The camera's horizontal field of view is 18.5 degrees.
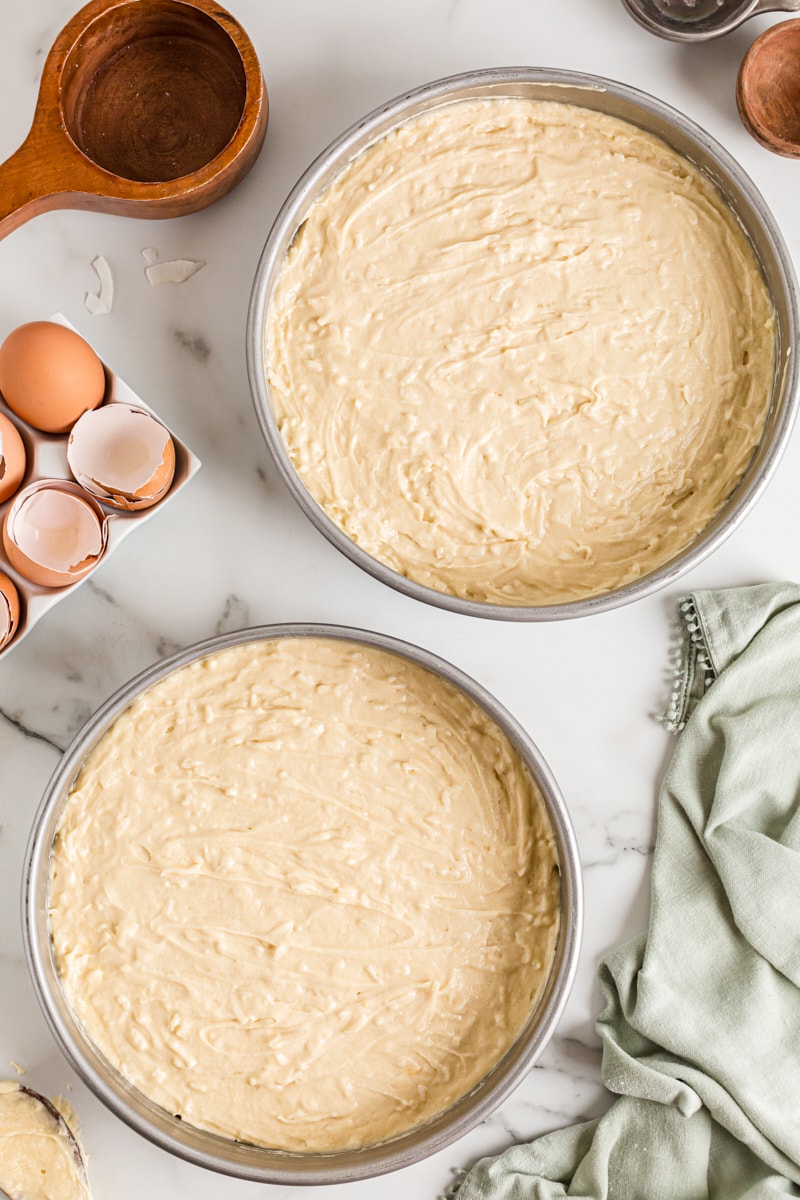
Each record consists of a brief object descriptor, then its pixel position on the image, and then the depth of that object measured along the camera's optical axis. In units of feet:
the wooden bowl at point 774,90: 3.62
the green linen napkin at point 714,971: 3.62
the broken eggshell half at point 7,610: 3.51
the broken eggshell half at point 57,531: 3.52
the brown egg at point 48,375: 3.48
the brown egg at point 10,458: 3.50
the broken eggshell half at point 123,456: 3.52
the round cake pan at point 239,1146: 3.46
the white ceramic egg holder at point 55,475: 3.54
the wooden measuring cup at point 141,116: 3.53
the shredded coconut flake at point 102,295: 3.67
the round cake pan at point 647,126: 3.47
